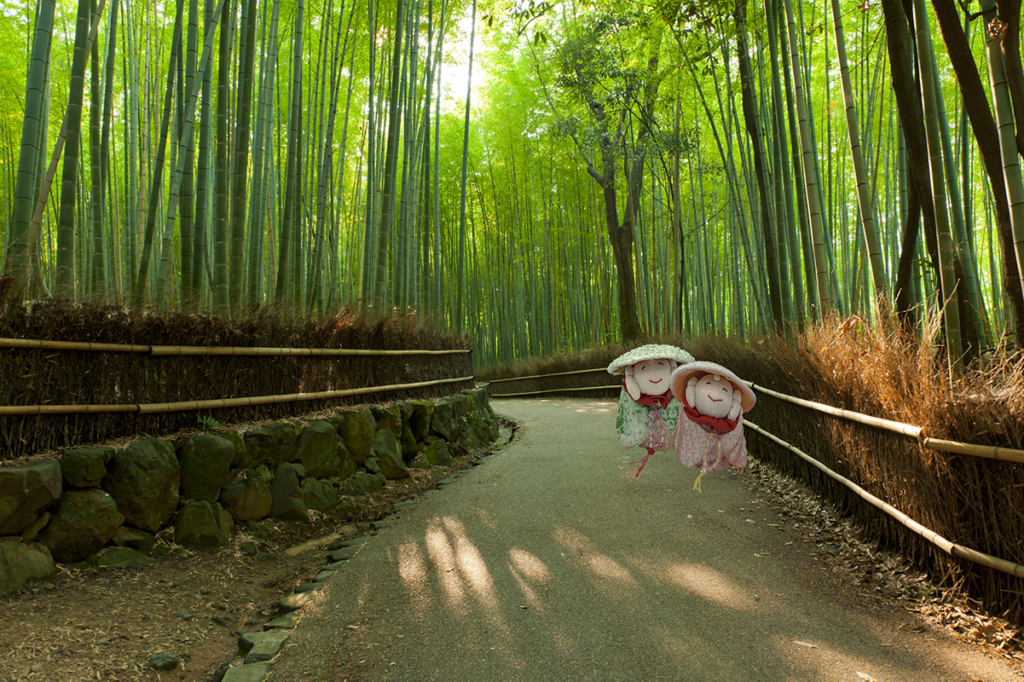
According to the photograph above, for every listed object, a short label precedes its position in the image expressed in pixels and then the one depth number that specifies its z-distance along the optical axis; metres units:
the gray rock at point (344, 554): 2.68
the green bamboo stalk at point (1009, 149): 1.99
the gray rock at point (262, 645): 1.89
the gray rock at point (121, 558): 2.21
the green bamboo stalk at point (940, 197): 2.24
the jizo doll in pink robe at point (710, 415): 2.09
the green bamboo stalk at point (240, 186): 3.48
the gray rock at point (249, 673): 1.76
